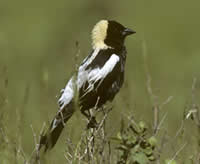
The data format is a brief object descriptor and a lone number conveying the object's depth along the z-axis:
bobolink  9.93
